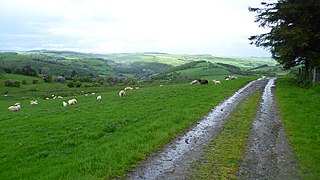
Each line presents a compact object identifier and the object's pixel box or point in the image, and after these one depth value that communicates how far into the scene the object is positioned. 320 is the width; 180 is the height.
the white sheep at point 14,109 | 40.58
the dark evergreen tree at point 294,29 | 32.06
